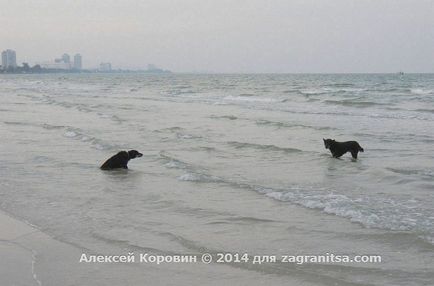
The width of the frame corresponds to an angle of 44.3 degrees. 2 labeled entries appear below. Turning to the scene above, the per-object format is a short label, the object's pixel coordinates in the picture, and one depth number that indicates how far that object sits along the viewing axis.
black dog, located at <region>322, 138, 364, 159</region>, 12.16
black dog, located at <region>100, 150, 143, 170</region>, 10.91
